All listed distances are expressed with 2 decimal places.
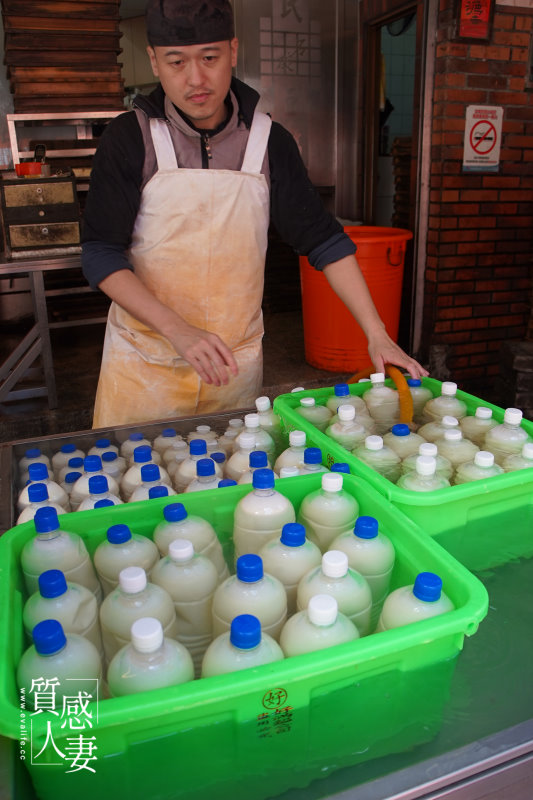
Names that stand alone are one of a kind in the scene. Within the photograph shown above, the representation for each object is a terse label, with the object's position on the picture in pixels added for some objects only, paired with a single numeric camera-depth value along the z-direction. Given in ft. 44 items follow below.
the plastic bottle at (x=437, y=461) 4.62
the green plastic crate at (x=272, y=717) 2.52
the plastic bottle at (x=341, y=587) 3.16
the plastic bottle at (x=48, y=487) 4.63
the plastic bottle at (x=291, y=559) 3.46
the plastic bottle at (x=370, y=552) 3.52
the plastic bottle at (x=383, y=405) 6.12
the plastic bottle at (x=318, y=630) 2.85
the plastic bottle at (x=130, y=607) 3.05
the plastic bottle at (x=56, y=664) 2.69
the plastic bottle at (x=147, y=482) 4.49
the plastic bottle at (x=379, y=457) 4.89
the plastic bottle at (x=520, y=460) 4.67
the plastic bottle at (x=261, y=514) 3.87
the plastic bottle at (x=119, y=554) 3.58
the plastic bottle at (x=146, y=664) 2.65
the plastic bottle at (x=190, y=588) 3.38
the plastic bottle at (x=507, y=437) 5.10
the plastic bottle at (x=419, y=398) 6.28
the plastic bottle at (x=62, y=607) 3.05
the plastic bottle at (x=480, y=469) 4.58
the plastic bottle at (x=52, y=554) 3.51
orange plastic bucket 12.76
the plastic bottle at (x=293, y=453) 4.97
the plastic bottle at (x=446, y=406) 5.82
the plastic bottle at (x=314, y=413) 5.87
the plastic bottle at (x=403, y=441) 5.21
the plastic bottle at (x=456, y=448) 5.03
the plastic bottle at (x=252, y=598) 3.10
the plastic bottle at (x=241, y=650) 2.71
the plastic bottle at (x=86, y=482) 4.70
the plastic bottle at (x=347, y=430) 5.30
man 5.78
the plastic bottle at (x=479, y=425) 5.45
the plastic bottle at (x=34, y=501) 4.24
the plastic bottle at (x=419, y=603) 3.04
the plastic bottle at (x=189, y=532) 3.76
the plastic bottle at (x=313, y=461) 4.58
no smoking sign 12.82
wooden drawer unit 11.57
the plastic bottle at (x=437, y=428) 5.37
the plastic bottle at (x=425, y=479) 4.36
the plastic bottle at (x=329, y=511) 3.96
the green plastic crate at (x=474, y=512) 4.15
